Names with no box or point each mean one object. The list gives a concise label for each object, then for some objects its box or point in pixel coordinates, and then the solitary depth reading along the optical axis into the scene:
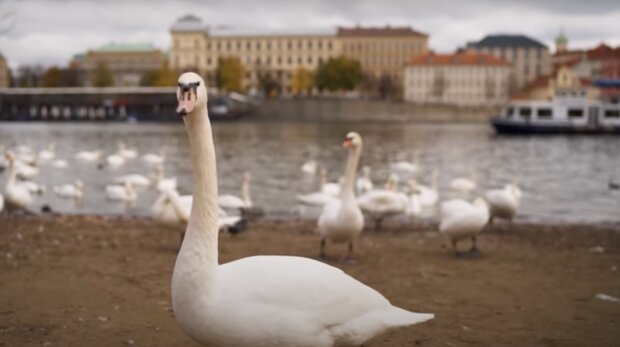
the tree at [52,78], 119.94
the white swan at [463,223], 8.08
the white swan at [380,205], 10.77
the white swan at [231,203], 11.31
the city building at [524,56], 141.62
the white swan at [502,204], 10.71
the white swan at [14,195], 12.04
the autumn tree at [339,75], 104.69
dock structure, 91.06
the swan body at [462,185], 17.98
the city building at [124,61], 137.75
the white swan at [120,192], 15.56
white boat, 58.28
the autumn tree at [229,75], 101.88
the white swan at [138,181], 18.31
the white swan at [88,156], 28.03
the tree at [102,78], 108.44
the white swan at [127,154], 28.89
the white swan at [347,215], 7.45
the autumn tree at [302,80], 115.81
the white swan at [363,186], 16.59
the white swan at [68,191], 15.88
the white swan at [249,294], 3.15
